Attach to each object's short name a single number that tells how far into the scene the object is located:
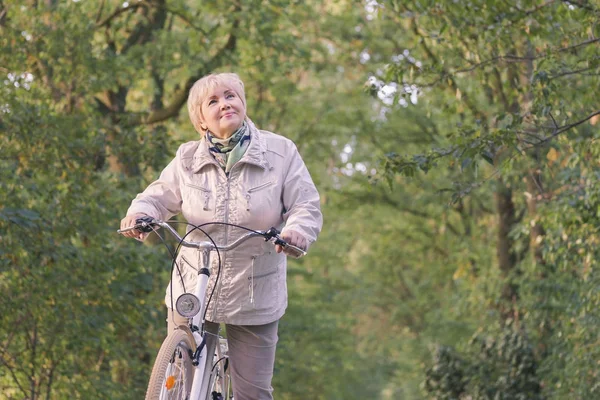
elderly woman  8.98
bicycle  8.20
